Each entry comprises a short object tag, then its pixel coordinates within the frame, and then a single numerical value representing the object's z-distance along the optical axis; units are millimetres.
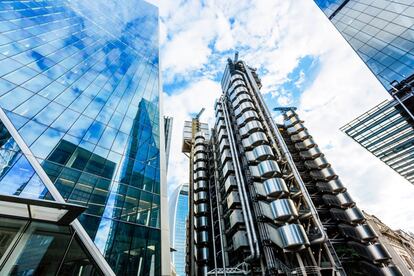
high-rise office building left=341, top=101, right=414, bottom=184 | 26817
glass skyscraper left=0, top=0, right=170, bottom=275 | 8070
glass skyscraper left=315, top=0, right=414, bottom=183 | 21438
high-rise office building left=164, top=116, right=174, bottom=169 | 53825
